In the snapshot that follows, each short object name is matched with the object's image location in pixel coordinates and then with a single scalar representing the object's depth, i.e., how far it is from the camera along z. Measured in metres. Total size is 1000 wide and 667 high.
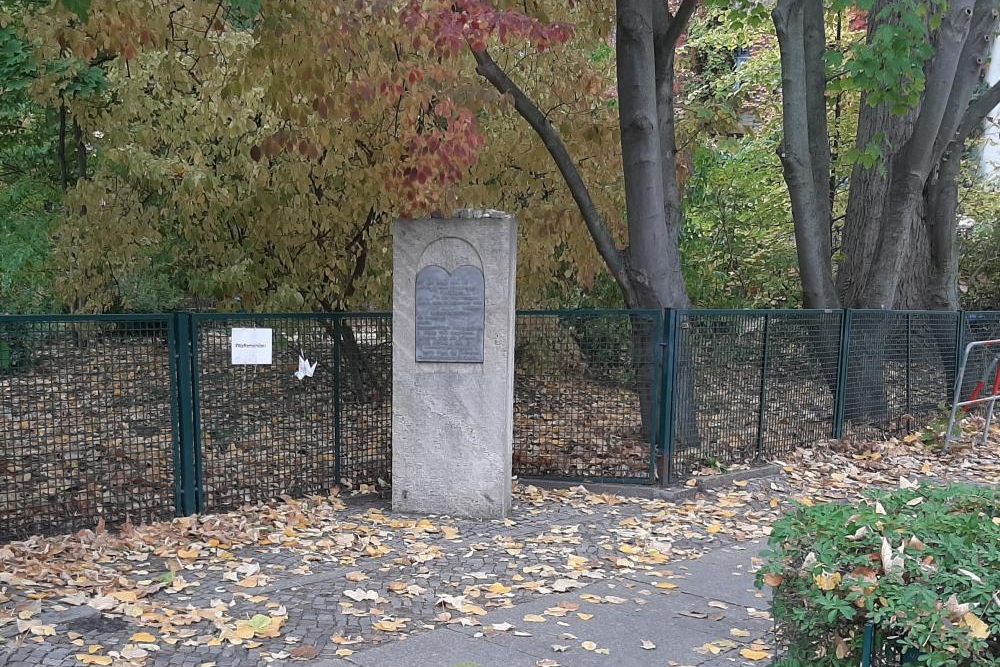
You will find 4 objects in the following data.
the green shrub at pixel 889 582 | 2.94
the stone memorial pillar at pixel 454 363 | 7.21
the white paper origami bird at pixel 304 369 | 7.67
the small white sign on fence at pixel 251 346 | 7.23
